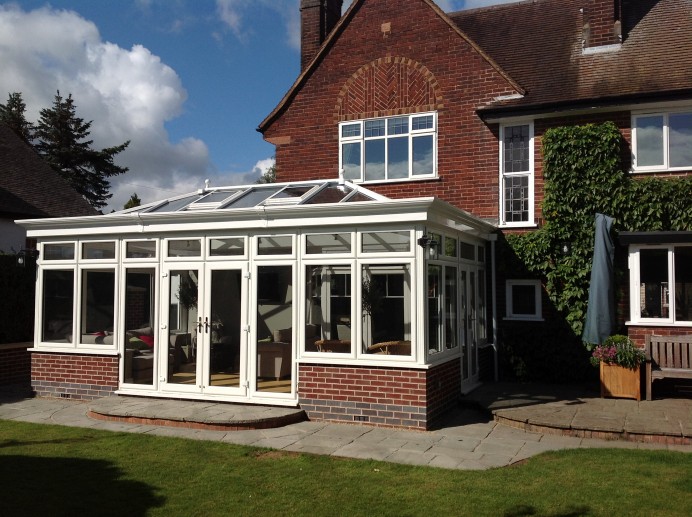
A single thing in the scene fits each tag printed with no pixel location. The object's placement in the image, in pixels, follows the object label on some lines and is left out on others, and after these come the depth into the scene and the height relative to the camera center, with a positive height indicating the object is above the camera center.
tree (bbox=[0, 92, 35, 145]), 39.84 +11.96
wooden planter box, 10.29 -1.35
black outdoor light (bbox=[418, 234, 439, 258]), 8.64 +0.76
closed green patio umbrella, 10.58 +0.16
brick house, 9.05 +1.08
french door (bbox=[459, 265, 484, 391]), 10.74 -0.42
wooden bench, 10.30 -0.92
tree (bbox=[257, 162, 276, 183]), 53.31 +10.52
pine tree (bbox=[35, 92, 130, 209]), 39.56 +9.28
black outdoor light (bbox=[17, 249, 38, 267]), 11.40 +0.82
